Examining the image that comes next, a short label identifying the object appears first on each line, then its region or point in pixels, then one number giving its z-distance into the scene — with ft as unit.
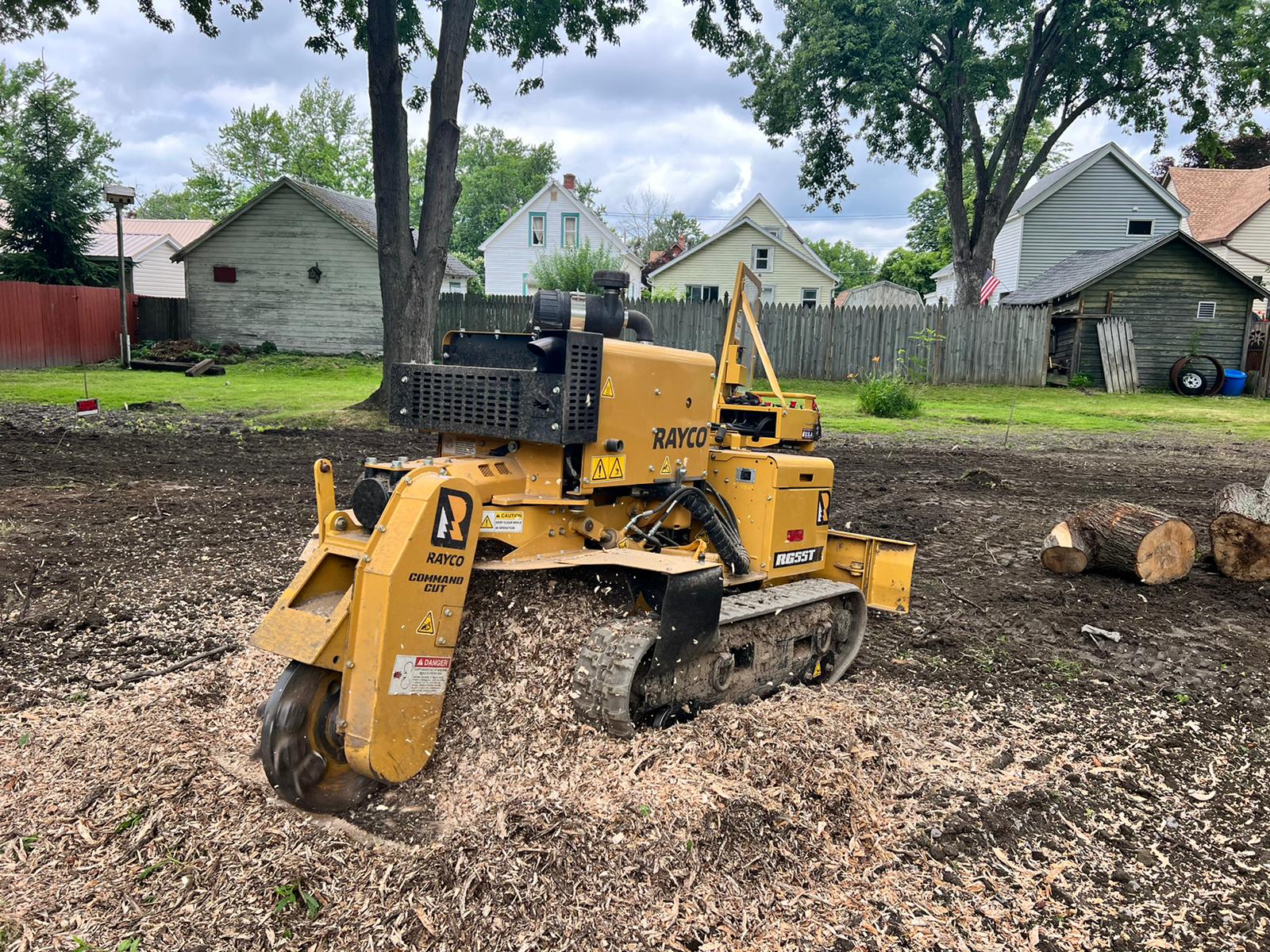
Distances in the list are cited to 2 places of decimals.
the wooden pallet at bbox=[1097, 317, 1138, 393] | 87.20
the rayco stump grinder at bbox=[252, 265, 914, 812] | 12.20
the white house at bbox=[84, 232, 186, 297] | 152.05
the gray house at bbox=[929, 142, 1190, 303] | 118.32
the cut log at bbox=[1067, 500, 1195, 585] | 25.88
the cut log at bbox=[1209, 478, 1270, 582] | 26.30
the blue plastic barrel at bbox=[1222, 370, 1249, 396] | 88.12
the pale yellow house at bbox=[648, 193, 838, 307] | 145.18
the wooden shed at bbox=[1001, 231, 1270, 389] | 89.20
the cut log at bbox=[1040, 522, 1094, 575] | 26.68
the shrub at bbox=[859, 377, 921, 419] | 64.44
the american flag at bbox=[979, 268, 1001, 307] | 87.66
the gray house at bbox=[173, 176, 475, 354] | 101.60
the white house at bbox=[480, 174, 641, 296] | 162.91
